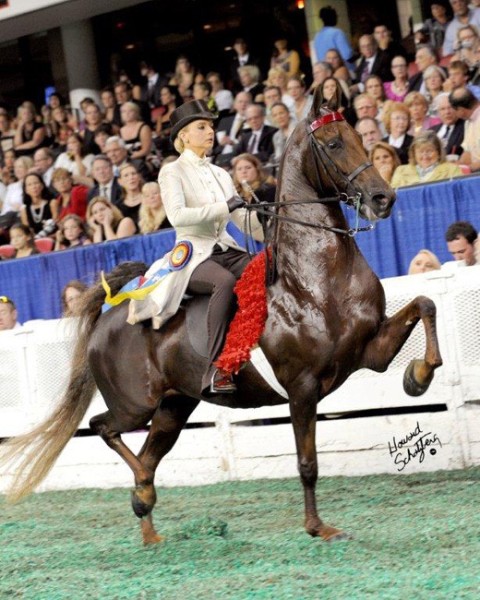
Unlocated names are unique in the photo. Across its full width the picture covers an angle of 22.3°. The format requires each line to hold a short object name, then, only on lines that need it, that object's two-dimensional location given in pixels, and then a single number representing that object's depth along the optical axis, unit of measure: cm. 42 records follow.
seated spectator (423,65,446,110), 1204
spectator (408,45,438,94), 1255
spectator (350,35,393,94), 1345
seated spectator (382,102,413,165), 1145
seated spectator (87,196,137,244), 1247
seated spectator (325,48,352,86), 1347
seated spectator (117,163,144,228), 1294
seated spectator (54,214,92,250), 1297
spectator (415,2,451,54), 1359
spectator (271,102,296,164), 1311
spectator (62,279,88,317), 1061
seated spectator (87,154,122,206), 1424
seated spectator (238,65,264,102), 1512
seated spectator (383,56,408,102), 1279
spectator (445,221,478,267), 899
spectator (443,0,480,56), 1305
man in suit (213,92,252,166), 1419
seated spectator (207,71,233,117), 1528
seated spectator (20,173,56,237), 1503
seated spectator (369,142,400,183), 1053
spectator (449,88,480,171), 1047
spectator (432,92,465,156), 1109
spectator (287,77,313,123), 1348
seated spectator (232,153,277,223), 1078
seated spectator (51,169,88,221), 1471
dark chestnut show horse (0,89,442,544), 634
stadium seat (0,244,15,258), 1388
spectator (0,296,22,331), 1113
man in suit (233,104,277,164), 1339
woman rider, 685
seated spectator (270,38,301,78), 1500
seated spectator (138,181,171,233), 1195
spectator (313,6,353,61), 1469
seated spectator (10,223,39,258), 1371
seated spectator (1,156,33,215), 1617
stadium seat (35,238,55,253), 1400
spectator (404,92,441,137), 1162
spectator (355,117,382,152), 1172
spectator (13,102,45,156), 1792
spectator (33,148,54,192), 1662
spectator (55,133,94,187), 1585
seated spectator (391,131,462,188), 1032
